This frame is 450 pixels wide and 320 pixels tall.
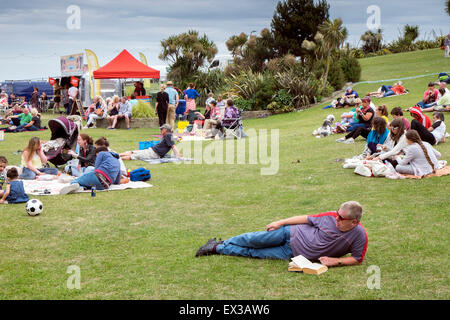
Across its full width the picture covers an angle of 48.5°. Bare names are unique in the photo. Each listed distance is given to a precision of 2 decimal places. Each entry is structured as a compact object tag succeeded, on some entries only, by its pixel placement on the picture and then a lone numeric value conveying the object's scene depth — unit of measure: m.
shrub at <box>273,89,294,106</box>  24.66
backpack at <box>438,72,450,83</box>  19.15
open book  4.91
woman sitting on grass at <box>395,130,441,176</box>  8.98
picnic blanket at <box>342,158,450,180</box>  9.08
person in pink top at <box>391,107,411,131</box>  10.52
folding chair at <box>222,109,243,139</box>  17.16
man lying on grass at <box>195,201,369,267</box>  4.97
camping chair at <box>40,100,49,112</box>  33.17
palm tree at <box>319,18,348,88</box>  24.80
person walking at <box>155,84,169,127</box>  20.30
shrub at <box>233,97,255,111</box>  25.33
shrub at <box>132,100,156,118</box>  22.58
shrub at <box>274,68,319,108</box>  24.92
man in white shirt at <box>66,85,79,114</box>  27.92
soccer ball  7.36
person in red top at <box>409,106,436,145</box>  10.75
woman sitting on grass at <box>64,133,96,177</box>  10.60
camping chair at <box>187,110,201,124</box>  21.94
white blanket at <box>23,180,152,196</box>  9.05
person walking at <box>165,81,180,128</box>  20.75
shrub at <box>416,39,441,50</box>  42.59
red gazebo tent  24.52
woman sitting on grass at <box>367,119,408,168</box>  9.50
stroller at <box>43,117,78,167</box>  11.65
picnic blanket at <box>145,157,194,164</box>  12.73
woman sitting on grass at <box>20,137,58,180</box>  10.39
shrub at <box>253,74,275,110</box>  25.36
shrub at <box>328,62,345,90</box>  27.03
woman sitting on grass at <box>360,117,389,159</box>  10.56
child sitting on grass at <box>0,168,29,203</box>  8.19
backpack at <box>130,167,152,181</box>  10.27
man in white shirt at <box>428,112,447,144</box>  12.16
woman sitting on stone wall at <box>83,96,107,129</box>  22.31
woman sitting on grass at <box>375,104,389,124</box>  12.18
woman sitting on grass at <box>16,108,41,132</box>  20.45
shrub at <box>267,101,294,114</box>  24.42
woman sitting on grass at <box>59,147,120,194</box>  9.24
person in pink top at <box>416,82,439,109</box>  17.69
